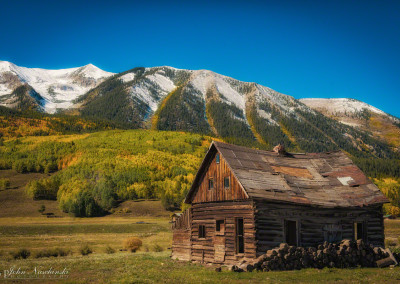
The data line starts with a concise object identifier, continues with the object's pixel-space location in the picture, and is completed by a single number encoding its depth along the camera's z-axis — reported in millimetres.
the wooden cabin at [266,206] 23113
